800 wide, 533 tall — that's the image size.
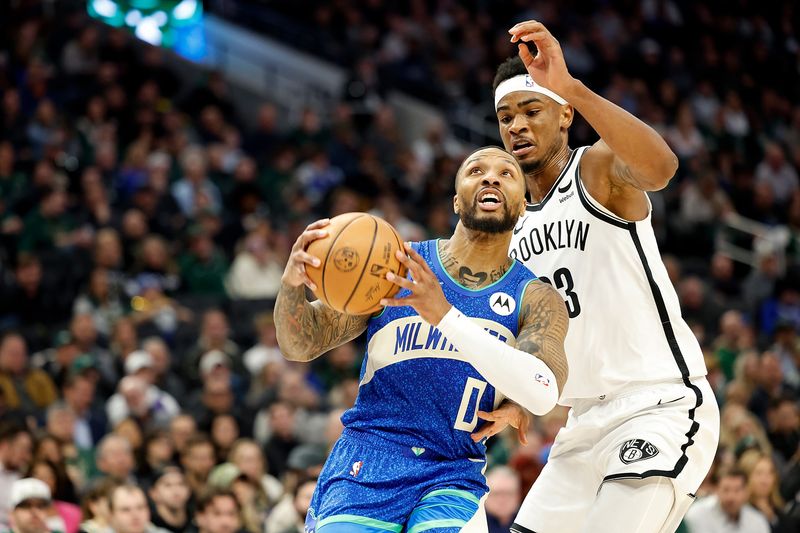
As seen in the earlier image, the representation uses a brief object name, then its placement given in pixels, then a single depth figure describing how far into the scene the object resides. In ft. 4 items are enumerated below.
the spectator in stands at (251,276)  45.65
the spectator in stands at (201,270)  44.62
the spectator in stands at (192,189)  47.96
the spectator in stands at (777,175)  62.23
